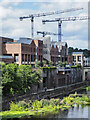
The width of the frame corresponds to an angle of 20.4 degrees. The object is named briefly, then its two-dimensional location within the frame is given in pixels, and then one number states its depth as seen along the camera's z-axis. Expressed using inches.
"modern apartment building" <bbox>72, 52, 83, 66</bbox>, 5187.0
